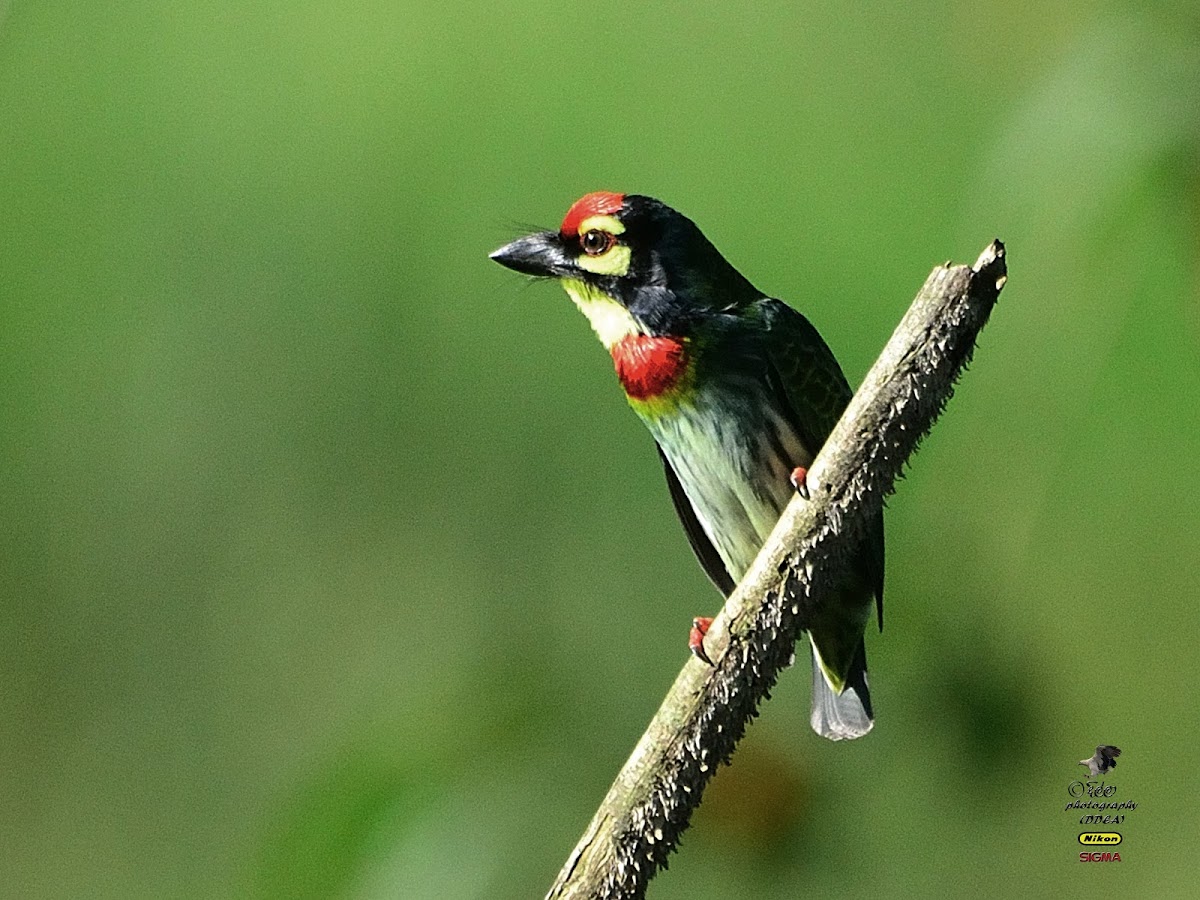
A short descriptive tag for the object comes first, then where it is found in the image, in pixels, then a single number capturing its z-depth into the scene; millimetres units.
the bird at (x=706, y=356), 4719
